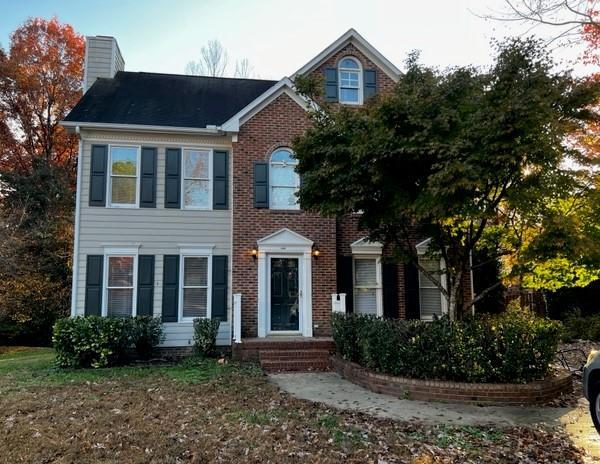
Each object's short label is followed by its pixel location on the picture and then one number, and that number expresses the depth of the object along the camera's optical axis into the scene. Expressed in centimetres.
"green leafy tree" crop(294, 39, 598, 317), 622
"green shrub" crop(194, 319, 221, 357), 1044
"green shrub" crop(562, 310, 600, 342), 1333
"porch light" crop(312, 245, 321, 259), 1102
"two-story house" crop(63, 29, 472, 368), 1086
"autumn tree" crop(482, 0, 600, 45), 1057
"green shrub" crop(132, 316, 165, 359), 1004
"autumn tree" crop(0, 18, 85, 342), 1567
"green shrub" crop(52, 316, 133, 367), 945
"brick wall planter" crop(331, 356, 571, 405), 650
